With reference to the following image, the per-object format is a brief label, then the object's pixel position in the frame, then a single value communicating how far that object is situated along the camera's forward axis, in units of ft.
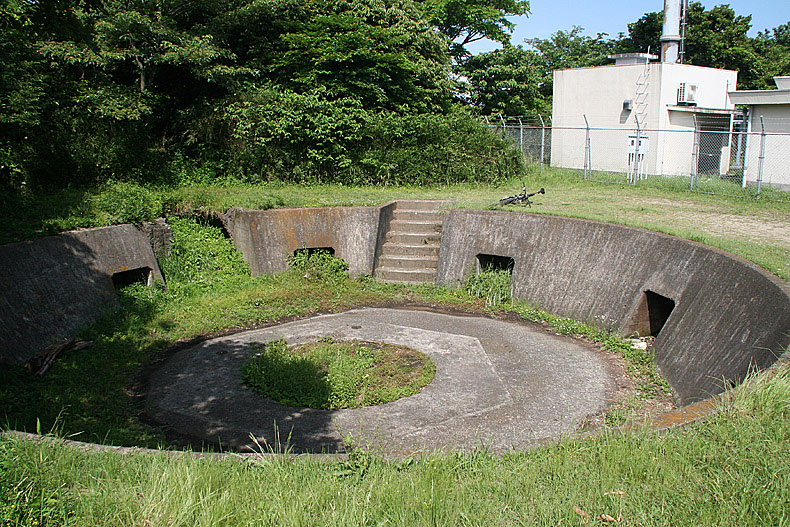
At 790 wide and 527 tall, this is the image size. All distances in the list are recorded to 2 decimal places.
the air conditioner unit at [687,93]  82.69
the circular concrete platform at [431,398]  21.35
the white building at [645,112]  82.48
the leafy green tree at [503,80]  107.45
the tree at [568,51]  142.10
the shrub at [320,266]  40.47
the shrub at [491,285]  37.63
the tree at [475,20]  110.01
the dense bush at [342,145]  56.44
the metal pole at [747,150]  59.16
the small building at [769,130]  62.49
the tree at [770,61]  133.18
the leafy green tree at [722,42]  133.19
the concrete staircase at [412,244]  41.63
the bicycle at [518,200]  42.14
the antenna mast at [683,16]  93.25
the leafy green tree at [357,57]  60.54
